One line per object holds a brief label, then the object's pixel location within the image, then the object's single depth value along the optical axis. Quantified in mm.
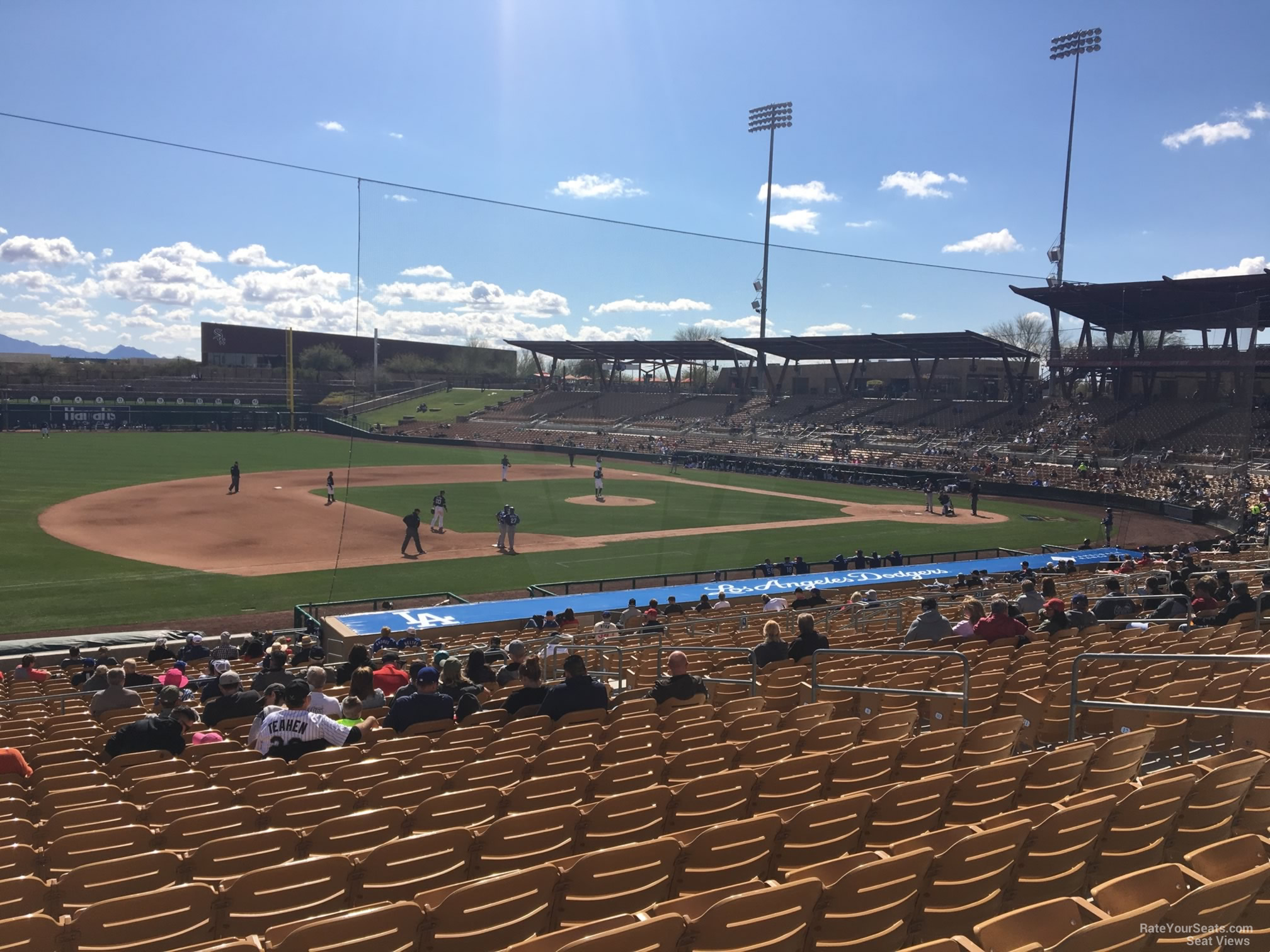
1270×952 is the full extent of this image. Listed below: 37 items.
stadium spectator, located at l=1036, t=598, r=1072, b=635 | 11422
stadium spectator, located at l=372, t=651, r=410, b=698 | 9570
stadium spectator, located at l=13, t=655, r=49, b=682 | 12672
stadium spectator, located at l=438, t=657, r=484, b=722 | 8055
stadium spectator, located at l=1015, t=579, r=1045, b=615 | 13758
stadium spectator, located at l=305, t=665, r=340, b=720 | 7457
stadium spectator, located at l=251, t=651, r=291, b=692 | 9398
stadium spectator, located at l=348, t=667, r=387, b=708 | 7957
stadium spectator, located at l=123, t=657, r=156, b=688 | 11454
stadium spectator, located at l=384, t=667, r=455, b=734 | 7684
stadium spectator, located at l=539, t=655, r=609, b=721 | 7754
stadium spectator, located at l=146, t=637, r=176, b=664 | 14719
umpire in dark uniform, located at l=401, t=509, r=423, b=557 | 27781
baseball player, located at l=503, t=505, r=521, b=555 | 28297
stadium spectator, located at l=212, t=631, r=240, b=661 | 13797
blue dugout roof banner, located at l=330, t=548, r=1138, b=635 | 18141
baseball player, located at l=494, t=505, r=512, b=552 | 28328
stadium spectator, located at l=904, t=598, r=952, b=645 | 10992
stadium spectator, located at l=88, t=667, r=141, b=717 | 9070
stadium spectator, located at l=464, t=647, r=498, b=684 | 10062
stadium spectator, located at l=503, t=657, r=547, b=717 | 8023
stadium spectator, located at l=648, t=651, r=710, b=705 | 8203
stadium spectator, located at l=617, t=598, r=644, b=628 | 16500
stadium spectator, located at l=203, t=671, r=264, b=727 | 8312
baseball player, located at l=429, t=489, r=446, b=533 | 29594
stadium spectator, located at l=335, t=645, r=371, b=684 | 9680
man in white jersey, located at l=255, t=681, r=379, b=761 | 7004
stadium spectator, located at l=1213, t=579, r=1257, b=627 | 11719
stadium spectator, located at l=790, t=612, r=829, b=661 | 9680
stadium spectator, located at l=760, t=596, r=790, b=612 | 16328
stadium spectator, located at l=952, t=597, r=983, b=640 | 11383
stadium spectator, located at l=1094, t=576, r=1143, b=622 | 13031
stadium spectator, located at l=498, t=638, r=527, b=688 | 9453
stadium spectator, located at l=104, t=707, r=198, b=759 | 7141
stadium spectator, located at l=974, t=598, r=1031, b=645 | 10703
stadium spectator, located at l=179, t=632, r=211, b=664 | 15031
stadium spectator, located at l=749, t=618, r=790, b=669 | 9875
